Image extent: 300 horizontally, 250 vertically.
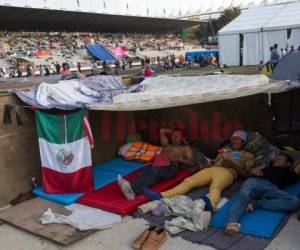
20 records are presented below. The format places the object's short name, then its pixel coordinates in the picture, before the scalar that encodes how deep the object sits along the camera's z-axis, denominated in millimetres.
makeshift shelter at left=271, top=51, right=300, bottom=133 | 6094
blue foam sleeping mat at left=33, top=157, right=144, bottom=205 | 5078
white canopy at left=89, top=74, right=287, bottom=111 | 4688
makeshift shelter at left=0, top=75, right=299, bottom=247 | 4809
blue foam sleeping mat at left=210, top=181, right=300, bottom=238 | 3761
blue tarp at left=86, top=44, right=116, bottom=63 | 29753
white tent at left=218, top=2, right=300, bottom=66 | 18672
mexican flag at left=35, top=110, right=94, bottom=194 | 5211
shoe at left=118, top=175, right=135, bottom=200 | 4781
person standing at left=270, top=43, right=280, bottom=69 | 14611
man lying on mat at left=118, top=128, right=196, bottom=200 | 4914
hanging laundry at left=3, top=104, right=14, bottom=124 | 5059
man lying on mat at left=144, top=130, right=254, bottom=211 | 4699
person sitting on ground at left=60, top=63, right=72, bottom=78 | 11344
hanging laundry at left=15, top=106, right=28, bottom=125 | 5162
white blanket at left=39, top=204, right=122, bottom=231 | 4238
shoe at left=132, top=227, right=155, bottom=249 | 3712
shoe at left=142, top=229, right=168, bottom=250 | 3650
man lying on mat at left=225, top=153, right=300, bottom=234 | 3990
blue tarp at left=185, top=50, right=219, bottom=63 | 28062
